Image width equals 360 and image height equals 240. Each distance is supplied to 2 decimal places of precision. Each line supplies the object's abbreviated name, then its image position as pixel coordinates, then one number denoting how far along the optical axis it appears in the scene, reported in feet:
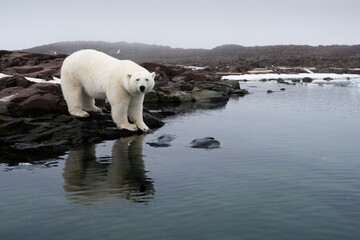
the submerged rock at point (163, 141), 35.70
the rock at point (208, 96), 79.56
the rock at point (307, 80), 136.69
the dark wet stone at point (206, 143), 35.04
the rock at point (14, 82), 55.93
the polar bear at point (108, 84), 36.24
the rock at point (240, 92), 93.90
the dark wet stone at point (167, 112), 57.96
